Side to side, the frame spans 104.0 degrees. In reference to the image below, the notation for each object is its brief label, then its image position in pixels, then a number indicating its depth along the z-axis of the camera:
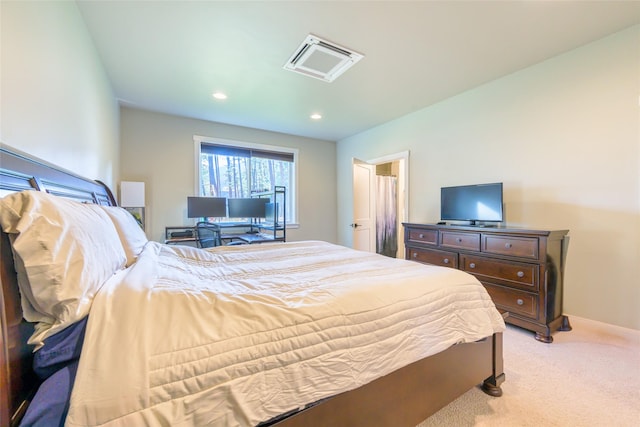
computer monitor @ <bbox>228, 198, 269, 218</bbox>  4.39
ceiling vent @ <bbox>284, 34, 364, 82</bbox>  2.31
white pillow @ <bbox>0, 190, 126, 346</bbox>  0.65
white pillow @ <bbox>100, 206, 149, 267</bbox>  1.41
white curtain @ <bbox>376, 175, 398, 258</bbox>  5.43
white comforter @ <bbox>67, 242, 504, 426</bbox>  0.66
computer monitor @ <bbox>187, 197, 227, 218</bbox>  3.98
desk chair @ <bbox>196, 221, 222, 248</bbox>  3.91
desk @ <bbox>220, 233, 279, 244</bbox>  3.91
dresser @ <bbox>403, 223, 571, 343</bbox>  2.18
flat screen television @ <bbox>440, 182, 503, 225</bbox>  2.69
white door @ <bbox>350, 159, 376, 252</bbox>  4.61
